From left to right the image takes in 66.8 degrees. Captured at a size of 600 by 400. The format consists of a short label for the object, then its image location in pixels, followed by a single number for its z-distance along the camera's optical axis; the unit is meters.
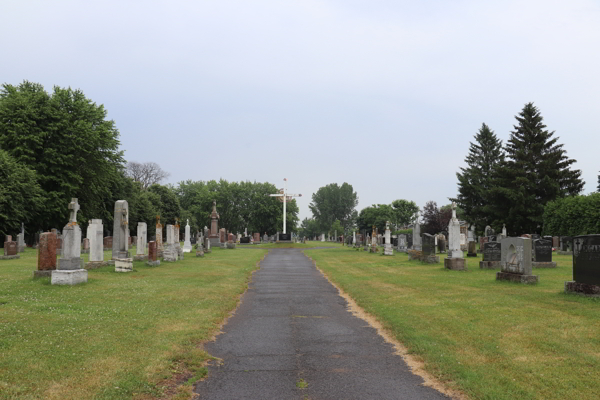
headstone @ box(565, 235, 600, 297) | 10.97
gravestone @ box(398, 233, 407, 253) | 37.69
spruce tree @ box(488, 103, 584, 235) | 47.28
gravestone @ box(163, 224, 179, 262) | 24.36
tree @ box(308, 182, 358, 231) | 128.50
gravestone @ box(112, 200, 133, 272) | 17.72
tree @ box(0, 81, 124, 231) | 33.78
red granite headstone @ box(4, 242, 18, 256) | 23.94
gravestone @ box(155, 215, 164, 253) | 25.08
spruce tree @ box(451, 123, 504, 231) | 60.16
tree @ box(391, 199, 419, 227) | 112.25
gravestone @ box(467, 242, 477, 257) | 27.83
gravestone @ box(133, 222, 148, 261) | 23.16
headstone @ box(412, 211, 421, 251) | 28.02
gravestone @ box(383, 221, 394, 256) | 33.59
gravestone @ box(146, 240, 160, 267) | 20.92
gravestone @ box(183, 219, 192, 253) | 35.56
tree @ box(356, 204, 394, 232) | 107.75
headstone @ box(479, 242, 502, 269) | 19.84
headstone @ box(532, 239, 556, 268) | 19.84
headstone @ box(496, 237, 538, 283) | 14.14
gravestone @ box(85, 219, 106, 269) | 17.66
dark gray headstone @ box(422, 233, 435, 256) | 24.23
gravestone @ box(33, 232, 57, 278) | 13.71
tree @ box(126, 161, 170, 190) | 80.88
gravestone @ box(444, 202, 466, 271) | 19.62
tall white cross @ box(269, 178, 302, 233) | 74.31
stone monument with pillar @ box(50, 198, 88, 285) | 12.89
